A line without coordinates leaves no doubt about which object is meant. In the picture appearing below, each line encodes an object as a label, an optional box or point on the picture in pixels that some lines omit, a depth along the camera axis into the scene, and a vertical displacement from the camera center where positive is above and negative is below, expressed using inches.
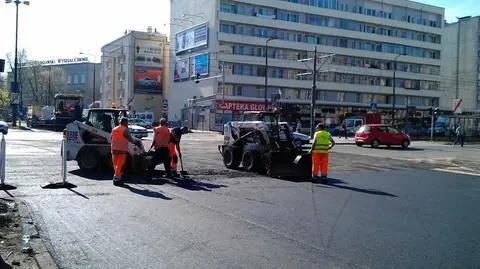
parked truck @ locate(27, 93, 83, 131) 1858.9 +3.3
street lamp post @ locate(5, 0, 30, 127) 1940.7 +348.8
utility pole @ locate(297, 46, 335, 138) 1696.6 +25.7
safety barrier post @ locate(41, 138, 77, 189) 465.4 -67.4
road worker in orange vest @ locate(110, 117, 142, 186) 515.5 -32.4
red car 1453.0 -42.7
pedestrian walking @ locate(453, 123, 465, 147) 1719.0 -37.4
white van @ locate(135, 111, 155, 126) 2894.4 -8.1
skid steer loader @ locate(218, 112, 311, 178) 620.4 -40.1
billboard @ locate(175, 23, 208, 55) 2778.1 +450.5
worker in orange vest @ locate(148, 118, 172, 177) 572.1 -34.4
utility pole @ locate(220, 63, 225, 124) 2562.5 +162.0
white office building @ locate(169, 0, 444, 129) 2741.1 +406.8
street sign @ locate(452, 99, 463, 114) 1497.9 +56.6
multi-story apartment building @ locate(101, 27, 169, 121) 3383.4 +303.1
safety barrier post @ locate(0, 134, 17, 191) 447.5 -55.5
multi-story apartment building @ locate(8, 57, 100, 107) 3791.8 +279.0
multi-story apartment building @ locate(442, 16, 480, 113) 4015.8 +481.2
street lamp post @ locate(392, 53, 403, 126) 3380.7 +409.7
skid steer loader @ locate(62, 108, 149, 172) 613.0 -39.1
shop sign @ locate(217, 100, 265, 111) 2593.5 +62.5
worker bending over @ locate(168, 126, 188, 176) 596.9 -33.8
